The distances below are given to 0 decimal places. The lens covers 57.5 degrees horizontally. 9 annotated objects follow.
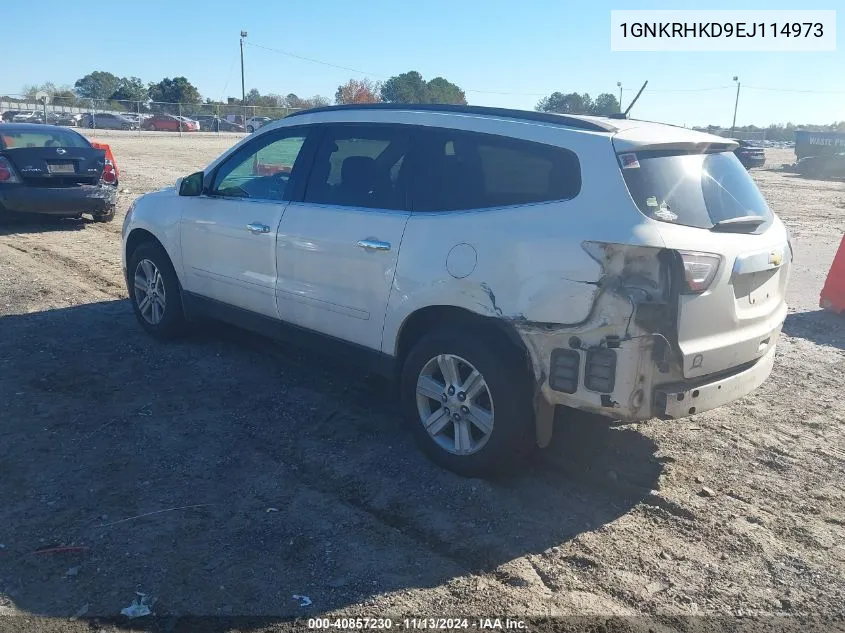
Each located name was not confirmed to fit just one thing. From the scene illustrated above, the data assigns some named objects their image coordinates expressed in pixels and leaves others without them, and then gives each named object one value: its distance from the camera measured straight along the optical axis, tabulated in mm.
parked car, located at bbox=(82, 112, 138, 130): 47750
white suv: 3676
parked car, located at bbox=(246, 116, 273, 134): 45406
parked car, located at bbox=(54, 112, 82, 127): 47012
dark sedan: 10891
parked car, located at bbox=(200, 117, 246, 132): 52094
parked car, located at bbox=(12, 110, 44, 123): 42909
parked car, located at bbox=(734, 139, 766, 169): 31788
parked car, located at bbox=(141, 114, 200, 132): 48906
